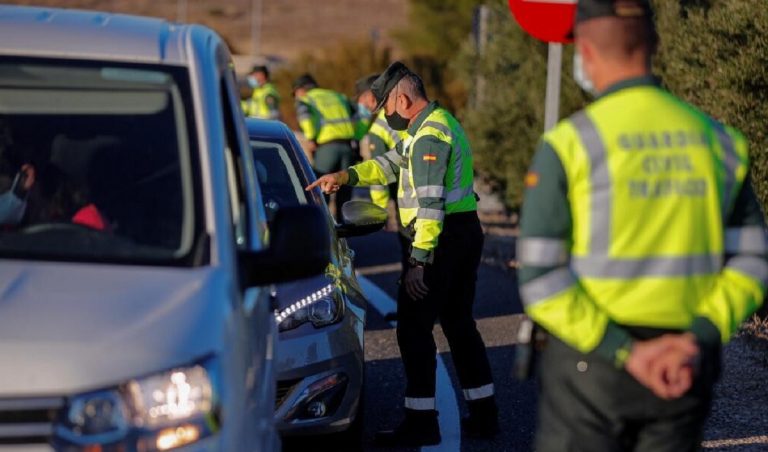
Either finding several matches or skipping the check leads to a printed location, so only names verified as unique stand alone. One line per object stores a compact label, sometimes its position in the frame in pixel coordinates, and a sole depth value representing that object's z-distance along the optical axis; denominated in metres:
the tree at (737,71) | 18.88
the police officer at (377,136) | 22.64
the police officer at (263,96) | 38.86
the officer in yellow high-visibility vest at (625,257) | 6.68
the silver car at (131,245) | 6.40
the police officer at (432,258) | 12.83
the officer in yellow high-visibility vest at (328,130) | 29.84
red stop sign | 13.78
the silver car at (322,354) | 11.22
